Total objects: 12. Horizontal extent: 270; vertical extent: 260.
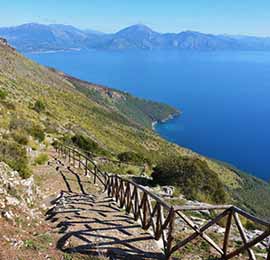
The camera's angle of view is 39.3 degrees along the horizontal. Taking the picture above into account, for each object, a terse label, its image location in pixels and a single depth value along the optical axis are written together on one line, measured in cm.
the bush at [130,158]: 2887
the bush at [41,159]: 1729
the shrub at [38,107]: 4082
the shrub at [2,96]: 3098
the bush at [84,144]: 2789
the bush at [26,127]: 2161
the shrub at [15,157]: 1316
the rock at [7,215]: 819
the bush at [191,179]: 2111
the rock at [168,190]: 1694
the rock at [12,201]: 887
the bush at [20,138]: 1890
